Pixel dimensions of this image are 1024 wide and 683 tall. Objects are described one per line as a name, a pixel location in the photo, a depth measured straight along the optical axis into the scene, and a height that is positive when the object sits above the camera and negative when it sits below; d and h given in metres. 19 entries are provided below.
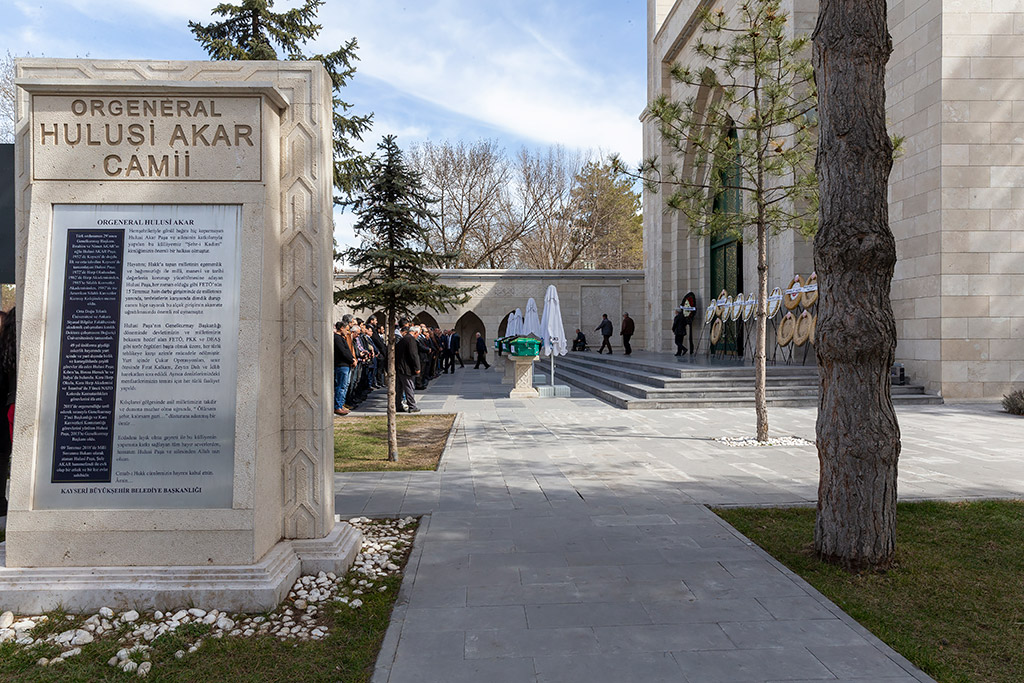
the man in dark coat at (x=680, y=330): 25.98 +1.51
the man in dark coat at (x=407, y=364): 13.80 -0.01
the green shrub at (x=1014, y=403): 12.42 -0.48
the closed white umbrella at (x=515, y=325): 22.34 +1.35
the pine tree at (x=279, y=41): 16.36 +7.89
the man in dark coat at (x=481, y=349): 31.70 +0.74
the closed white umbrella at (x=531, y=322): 20.39 +1.32
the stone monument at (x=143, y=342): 3.90 +0.09
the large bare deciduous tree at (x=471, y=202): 39.50 +9.55
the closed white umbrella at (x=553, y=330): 18.16 +0.98
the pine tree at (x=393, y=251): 8.52 +1.42
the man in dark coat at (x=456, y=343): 29.94 +0.96
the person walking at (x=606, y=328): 27.13 +1.58
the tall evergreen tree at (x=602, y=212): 40.97 +9.43
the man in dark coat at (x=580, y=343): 33.03 +1.18
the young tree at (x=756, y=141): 9.09 +3.17
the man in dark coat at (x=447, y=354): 28.84 +0.44
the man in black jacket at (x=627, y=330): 26.50 +1.48
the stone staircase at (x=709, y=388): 14.27 -0.38
